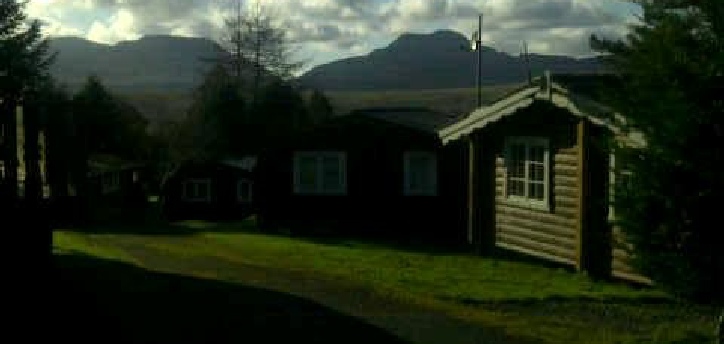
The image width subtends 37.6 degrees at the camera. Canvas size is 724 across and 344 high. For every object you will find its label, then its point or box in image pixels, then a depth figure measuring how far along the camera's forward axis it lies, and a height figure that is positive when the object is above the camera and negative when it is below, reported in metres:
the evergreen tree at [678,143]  11.41 +0.15
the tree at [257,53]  71.88 +7.20
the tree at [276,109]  69.31 +3.24
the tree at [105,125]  77.06 +2.56
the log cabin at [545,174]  18.39 -0.33
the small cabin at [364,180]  32.94 -0.68
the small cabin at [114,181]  64.32 -1.44
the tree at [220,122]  70.00 +2.45
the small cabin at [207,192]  55.94 -1.76
